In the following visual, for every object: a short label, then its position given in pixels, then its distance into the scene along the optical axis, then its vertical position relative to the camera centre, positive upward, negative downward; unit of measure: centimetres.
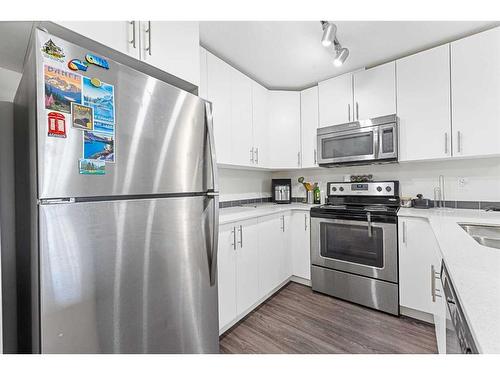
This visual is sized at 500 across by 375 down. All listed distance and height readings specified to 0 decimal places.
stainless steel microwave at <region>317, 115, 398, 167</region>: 212 +42
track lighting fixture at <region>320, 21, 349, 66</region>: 149 +100
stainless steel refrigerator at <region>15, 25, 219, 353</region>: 72 -9
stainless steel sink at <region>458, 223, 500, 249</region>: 128 -30
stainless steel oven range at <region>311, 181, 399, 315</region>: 198 -56
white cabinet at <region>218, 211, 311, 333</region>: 172 -65
